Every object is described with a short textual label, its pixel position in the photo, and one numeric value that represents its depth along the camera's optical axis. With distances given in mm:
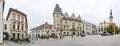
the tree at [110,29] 48011
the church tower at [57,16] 39348
